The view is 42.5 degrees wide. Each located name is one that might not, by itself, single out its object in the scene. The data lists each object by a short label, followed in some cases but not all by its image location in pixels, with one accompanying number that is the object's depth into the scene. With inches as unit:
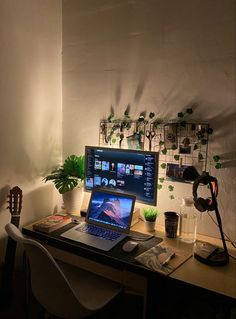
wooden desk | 51.2
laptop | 67.2
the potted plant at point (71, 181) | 80.6
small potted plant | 71.6
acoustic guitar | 71.8
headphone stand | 57.7
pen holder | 68.3
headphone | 60.0
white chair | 52.4
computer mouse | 60.8
